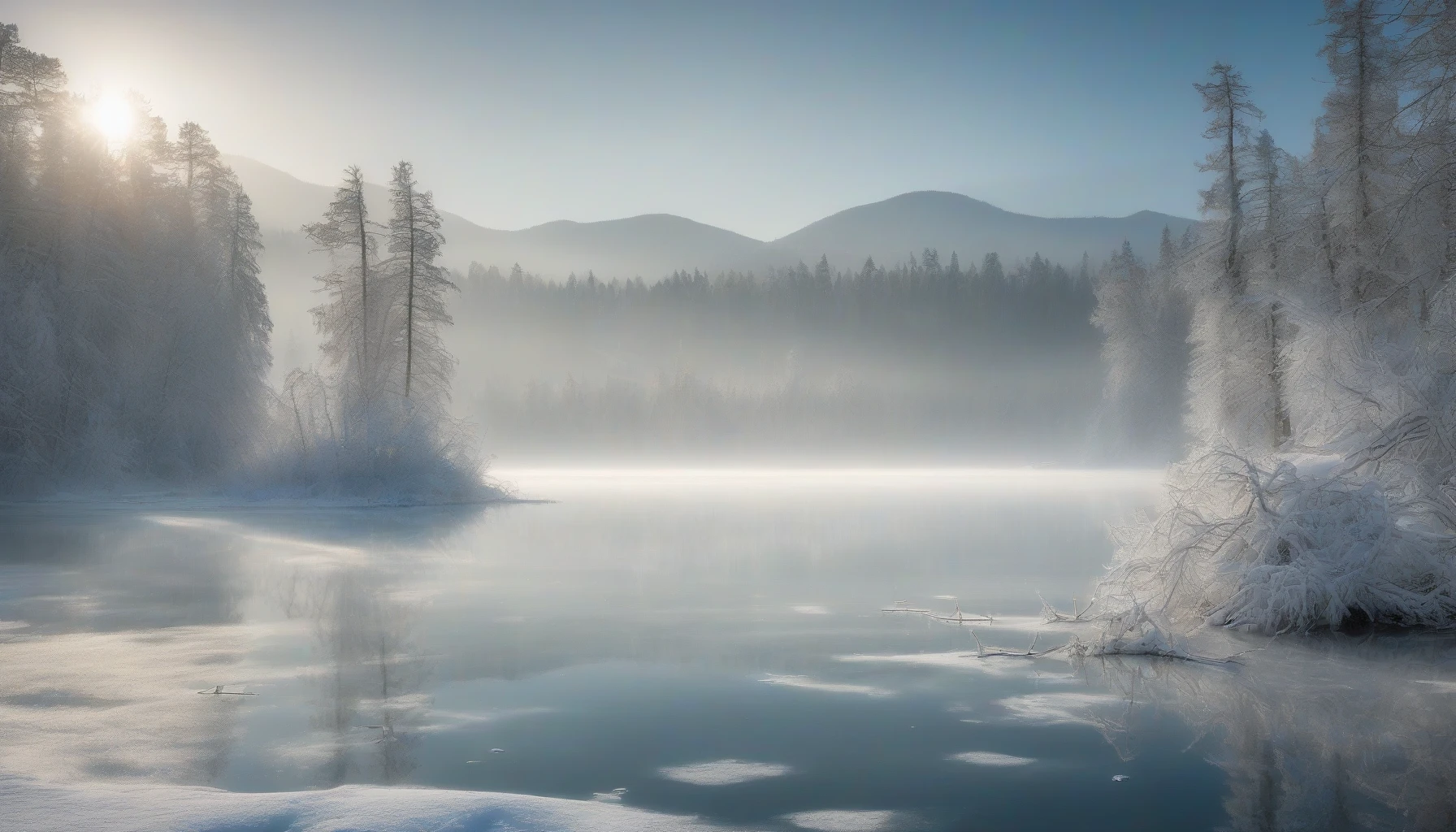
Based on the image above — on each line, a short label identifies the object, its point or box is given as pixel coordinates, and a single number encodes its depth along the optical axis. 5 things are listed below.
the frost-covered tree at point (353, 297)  39.19
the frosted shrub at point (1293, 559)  11.37
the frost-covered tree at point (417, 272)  39.16
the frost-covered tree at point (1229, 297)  31.86
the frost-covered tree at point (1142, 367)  60.56
